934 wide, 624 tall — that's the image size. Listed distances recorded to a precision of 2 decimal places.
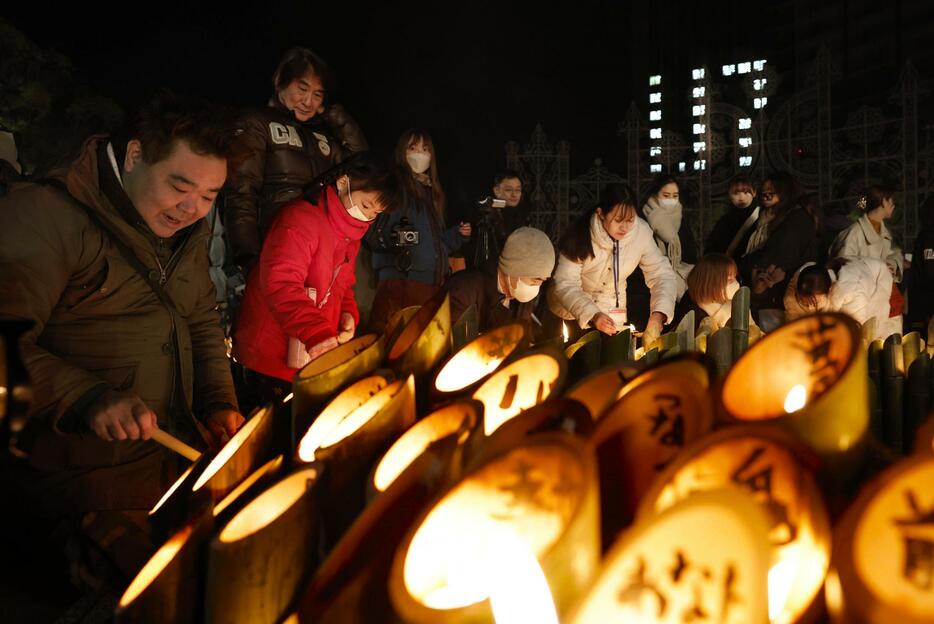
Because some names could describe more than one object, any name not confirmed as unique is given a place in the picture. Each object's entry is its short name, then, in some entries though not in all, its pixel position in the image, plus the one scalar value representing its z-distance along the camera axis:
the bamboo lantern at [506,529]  0.58
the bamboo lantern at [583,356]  1.49
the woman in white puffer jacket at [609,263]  4.11
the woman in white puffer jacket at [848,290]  3.80
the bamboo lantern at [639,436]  0.81
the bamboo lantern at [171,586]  0.77
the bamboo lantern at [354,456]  0.93
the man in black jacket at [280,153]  3.38
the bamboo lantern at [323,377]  1.21
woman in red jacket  2.62
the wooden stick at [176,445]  1.44
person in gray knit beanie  3.32
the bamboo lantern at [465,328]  1.85
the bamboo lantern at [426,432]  0.89
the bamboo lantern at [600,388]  0.98
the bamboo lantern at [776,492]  0.62
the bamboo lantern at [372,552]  0.66
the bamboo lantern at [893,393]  2.39
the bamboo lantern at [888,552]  0.52
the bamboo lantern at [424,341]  1.35
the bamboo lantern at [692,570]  0.52
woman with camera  3.79
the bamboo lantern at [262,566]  0.73
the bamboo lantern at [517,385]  1.08
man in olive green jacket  1.70
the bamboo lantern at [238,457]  1.09
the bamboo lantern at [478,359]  1.28
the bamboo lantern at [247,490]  0.96
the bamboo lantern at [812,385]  0.74
